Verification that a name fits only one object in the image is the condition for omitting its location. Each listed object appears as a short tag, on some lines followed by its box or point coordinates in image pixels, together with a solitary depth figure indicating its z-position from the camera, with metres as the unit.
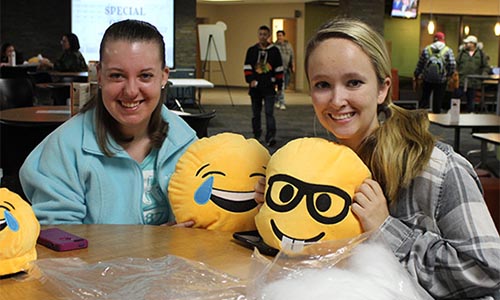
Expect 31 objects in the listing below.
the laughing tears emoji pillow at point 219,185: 1.82
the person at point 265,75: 9.09
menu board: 9.15
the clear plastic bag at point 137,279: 1.27
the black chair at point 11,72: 9.18
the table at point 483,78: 14.03
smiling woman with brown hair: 1.99
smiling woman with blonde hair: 1.44
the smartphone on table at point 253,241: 1.57
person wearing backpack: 12.41
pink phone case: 1.62
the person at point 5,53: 10.78
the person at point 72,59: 8.71
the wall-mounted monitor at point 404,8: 16.23
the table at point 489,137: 5.64
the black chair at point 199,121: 3.69
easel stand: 13.64
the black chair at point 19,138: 3.99
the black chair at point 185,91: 13.38
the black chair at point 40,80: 8.64
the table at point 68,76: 7.68
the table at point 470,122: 6.56
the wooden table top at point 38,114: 4.09
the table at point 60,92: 6.20
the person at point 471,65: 14.43
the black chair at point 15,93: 5.63
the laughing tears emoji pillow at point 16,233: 1.40
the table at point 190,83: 9.41
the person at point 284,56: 14.62
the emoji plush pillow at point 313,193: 1.46
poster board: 13.60
